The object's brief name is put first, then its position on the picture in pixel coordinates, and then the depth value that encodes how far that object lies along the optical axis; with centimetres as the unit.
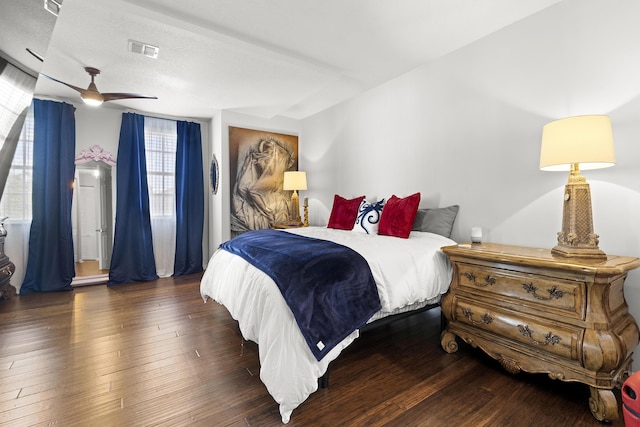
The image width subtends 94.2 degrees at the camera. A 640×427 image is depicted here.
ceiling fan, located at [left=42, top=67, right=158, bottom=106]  290
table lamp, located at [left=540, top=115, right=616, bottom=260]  170
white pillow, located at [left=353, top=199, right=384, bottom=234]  304
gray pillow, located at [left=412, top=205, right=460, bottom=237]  281
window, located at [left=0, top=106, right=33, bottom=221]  360
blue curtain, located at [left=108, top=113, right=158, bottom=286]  422
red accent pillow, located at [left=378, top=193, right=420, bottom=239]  271
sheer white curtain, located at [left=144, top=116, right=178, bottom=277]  449
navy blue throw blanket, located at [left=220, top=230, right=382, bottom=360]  168
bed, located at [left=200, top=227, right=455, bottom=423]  160
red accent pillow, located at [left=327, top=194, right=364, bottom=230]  347
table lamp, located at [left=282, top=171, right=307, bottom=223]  459
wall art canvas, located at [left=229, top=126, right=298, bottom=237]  455
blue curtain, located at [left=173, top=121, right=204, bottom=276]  466
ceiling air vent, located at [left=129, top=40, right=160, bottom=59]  254
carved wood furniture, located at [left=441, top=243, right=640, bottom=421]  153
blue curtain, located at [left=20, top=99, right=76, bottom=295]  371
